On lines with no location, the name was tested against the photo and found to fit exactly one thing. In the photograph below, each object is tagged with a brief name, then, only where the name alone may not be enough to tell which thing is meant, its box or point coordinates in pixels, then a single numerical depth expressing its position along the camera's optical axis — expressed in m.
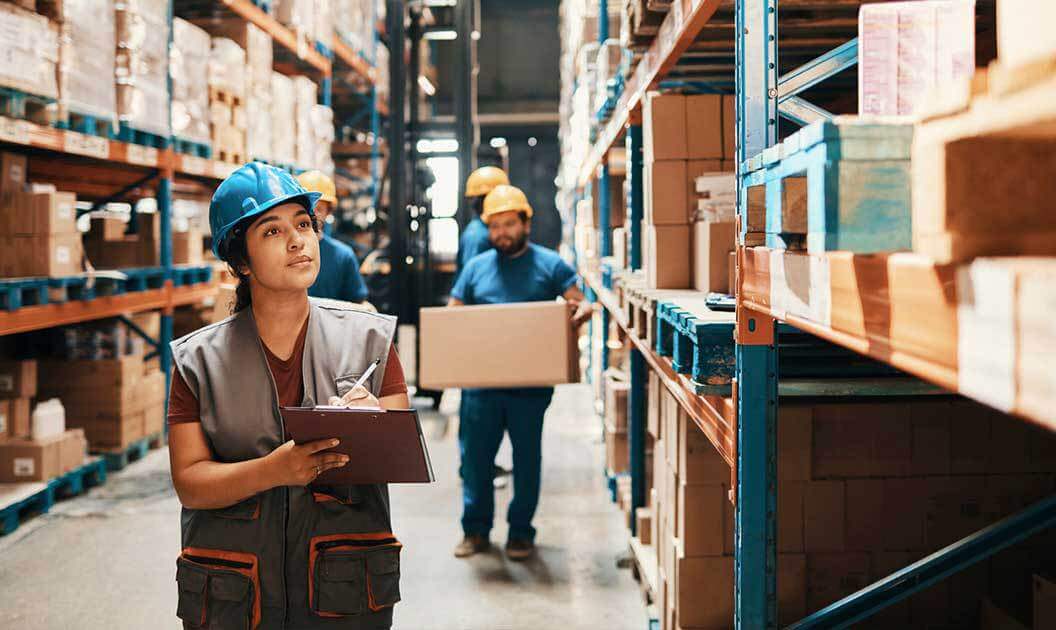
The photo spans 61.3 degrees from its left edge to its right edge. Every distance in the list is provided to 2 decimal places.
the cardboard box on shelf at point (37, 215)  5.52
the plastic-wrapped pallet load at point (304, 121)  9.55
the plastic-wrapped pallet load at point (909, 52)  1.68
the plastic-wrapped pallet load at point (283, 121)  8.96
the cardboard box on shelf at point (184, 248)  7.82
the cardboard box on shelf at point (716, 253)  3.36
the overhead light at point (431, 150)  9.77
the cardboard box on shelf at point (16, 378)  5.57
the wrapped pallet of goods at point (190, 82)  7.00
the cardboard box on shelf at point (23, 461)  5.54
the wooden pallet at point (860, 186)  1.32
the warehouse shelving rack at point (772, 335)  1.12
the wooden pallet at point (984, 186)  0.94
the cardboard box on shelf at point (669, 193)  3.69
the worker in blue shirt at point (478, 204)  6.91
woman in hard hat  2.15
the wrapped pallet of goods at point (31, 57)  4.79
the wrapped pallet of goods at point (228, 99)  7.60
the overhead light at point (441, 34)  10.07
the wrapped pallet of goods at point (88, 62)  5.46
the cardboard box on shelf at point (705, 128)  3.65
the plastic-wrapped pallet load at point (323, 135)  10.17
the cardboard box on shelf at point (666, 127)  3.63
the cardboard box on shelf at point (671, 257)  3.73
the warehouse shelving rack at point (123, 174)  5.38
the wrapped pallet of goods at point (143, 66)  6.11
